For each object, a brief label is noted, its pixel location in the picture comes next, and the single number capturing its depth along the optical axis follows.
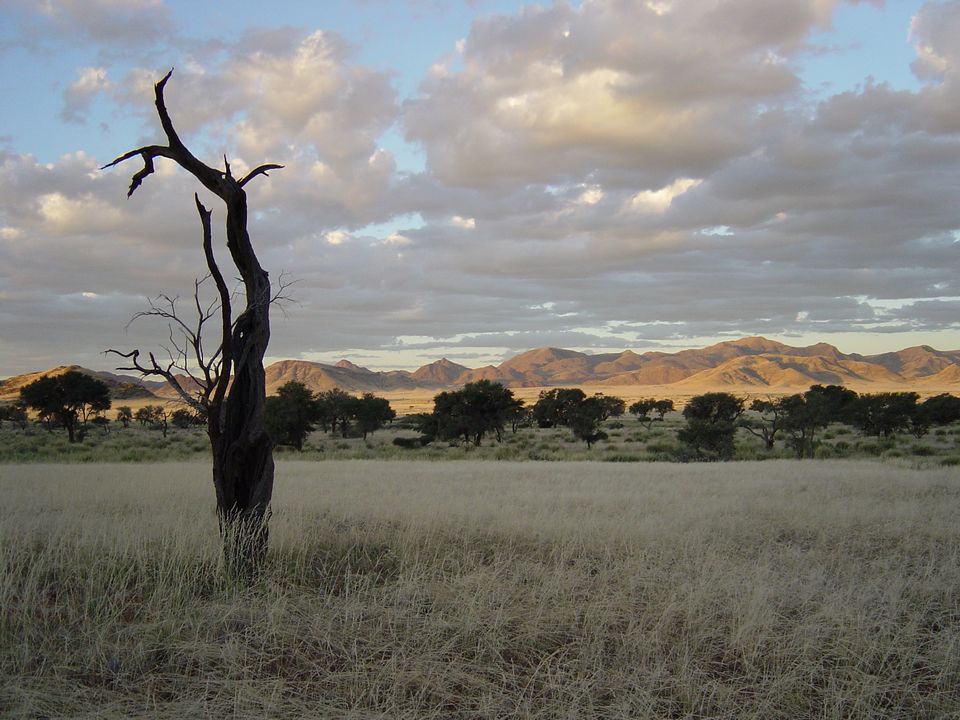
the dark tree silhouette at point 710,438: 36.72
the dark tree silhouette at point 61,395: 49.56
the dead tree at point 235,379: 8.11
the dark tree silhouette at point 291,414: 40.97
